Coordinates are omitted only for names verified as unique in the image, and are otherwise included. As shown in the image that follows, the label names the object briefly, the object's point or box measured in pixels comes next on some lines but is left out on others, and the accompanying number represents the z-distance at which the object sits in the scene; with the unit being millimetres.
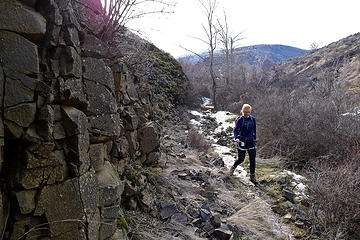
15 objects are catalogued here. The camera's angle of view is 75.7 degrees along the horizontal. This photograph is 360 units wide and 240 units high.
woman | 5730
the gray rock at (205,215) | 3777
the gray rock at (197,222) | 3683
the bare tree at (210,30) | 19984
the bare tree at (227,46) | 22248
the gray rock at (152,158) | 4754
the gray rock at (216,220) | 3699
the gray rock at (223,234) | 3504
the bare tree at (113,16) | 3367
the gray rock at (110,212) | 2545
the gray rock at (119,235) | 2601
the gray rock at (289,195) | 5064
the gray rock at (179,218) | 3623
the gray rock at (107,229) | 2484
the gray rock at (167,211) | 3577
